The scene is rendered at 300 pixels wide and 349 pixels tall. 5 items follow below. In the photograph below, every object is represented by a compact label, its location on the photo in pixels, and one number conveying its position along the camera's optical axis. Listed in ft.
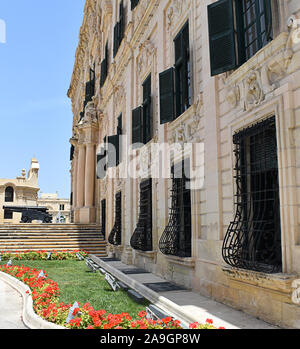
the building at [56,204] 219.20
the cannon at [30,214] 99.55
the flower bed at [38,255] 52.29
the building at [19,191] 154.72
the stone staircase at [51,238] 60.85
